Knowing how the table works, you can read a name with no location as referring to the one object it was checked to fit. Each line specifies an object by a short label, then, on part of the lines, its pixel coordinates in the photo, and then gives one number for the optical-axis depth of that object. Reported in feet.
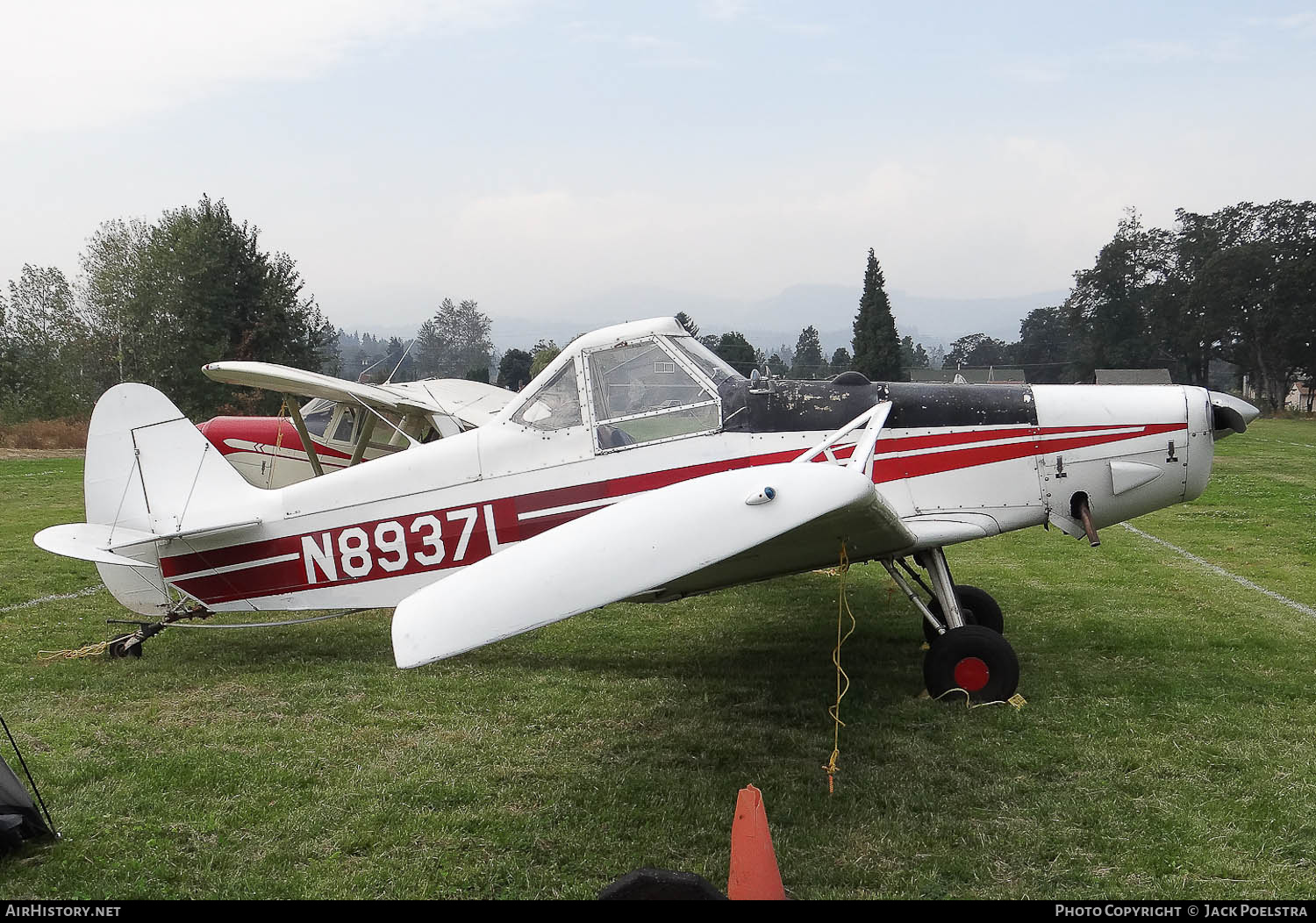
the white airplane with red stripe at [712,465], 17.13
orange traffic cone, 9.71
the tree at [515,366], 159.63
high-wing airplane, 32.76
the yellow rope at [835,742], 13.19
